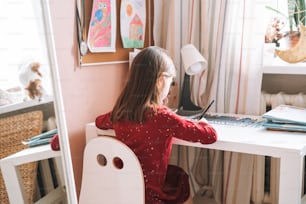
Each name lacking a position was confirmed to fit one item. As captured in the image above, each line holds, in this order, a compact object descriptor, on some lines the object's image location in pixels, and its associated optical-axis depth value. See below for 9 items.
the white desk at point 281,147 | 1.00
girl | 1.12
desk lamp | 1.43
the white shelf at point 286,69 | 1.40
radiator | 1.43
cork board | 1.35
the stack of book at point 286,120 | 1.18
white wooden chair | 1.10
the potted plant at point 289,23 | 1.46
